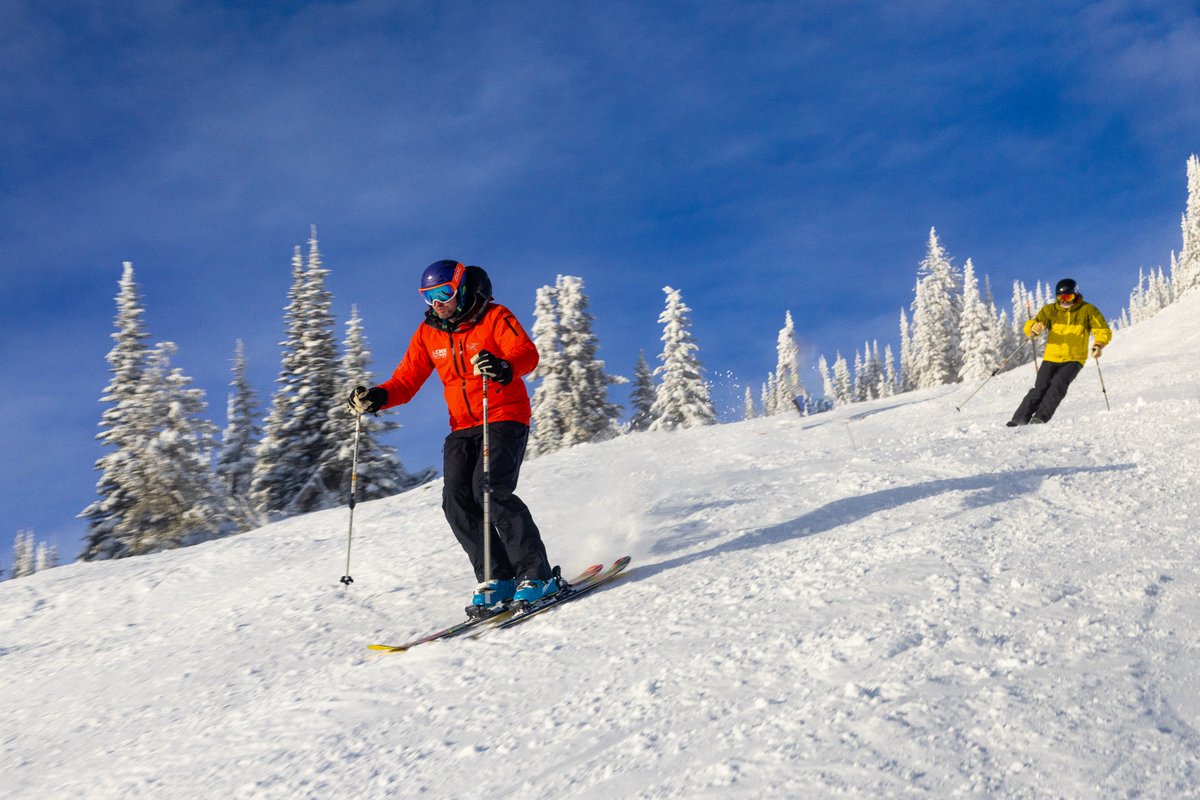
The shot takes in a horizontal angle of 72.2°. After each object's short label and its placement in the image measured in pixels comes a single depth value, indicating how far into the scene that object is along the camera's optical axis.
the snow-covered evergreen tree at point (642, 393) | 49.81
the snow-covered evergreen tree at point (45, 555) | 76.14
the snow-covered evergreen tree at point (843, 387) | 103.69
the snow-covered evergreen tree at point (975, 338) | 56.75
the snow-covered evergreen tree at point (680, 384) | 42.09
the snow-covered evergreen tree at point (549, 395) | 40.84
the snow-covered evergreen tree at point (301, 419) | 30.98
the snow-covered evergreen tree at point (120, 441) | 28.06
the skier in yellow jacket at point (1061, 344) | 11.96
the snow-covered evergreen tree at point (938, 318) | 62.34
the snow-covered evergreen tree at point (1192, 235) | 61.93
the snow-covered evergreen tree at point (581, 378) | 40.50
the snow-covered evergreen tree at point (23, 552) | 79.62
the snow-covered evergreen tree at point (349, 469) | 30.20
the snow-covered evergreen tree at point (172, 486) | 27.61
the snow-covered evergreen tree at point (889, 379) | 98.94
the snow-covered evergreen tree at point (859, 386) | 105.00
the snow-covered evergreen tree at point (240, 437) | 35.91
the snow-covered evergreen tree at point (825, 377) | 127.40
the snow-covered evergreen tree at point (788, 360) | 56.16
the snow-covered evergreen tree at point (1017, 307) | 67.29
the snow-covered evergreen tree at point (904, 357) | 100.74
